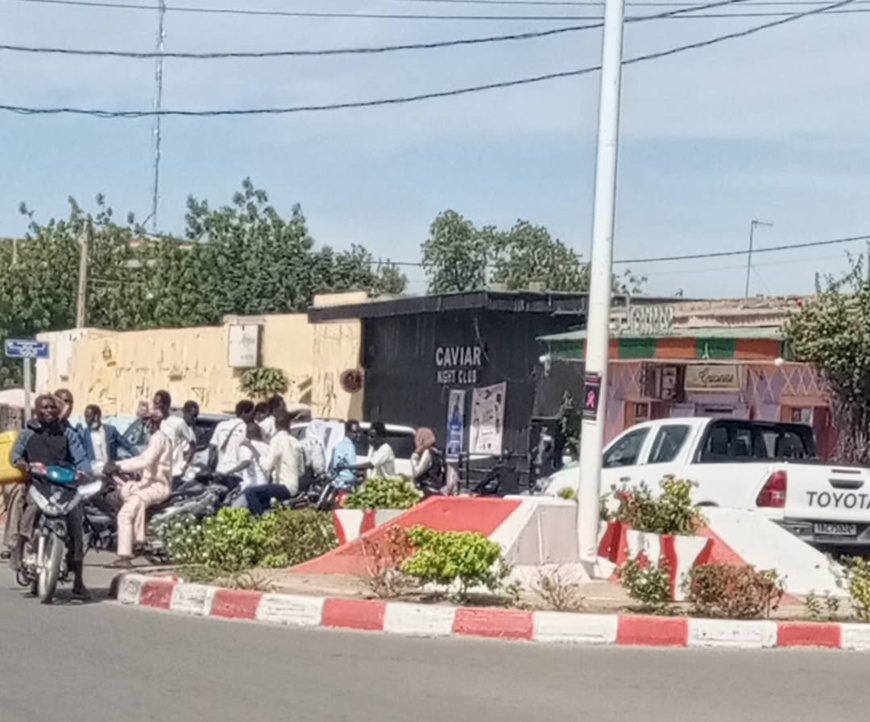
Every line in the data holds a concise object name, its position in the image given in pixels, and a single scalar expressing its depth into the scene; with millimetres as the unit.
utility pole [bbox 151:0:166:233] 42306
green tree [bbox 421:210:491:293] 73188
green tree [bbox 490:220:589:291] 72812
